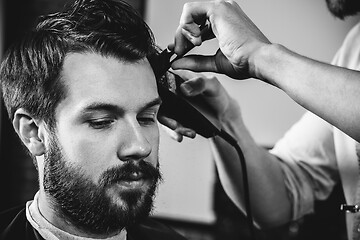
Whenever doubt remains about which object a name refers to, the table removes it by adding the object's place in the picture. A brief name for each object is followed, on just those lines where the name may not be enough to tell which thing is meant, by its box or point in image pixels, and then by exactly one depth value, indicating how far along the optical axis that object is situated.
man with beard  1.02
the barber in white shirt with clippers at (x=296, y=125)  0.91
